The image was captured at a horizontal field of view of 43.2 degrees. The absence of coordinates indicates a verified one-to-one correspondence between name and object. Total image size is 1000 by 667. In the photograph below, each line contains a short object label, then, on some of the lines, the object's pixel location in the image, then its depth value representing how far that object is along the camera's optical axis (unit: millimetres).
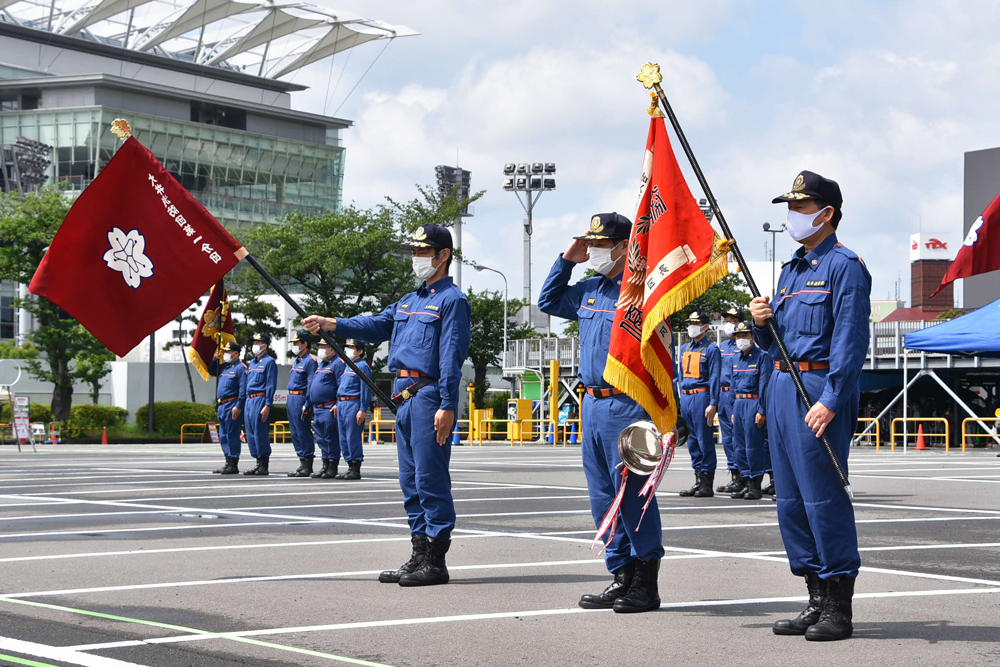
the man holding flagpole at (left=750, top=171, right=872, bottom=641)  6086
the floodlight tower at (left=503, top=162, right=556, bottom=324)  70750
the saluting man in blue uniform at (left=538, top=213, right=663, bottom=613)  6953
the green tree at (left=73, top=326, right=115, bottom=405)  47156
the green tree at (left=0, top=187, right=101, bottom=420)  45875
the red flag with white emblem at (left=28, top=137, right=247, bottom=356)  8688
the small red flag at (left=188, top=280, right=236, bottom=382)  17500
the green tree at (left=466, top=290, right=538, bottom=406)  63781
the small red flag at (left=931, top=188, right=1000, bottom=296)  12195
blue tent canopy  28234
